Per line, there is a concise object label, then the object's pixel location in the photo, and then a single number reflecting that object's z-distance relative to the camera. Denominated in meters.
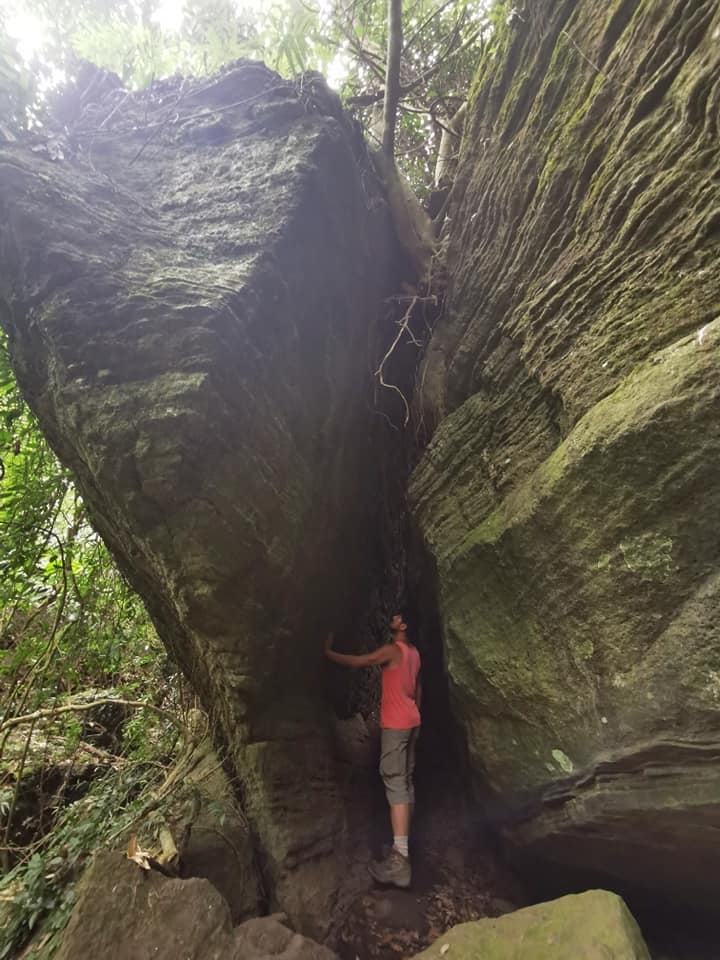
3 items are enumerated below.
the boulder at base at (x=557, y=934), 3.02
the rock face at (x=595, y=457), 3.04
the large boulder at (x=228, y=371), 3.96
